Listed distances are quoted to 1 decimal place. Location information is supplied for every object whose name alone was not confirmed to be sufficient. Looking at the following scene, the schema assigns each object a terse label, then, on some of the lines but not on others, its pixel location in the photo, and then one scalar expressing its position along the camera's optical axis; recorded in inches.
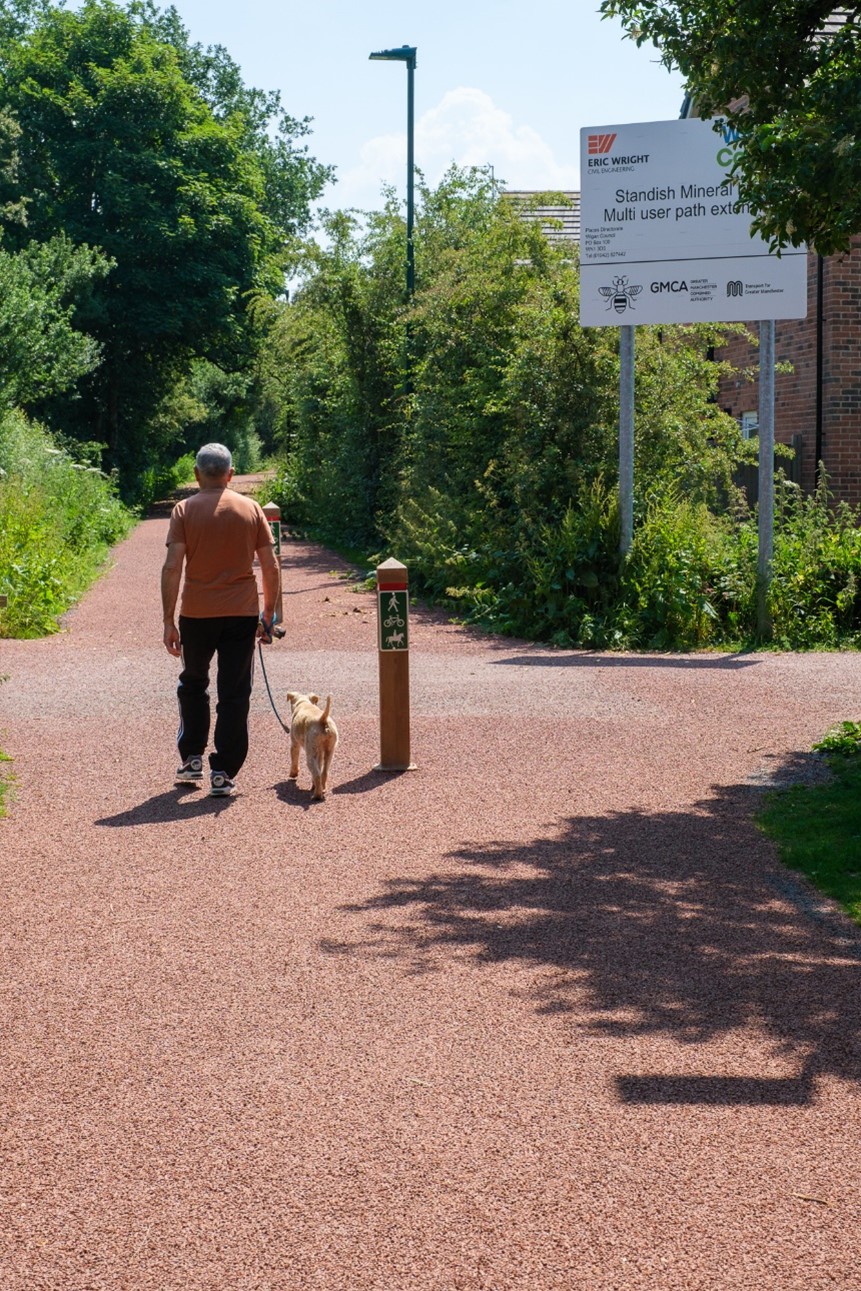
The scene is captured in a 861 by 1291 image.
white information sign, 604.4
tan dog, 319.9
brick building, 782.5
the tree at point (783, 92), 284.5
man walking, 321.4
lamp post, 962.7
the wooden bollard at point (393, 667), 352.5
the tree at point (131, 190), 1664.6
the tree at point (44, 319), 1035.3
